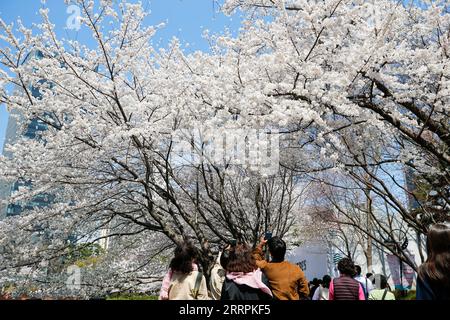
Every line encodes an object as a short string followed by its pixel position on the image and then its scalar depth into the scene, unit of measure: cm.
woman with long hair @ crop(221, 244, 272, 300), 251
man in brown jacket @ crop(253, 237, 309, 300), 281
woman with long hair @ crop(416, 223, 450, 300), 167
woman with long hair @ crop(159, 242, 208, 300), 265
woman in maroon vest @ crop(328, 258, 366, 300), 305
